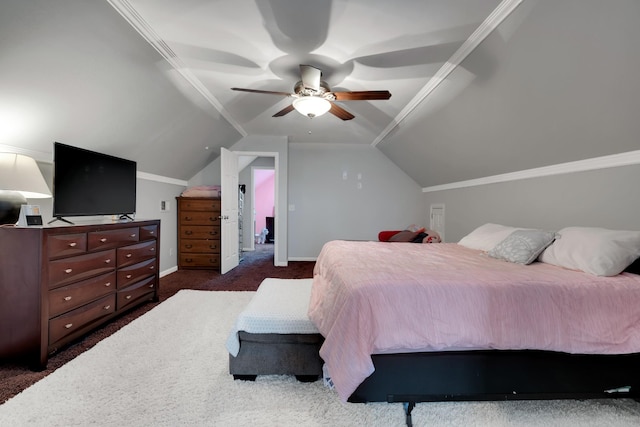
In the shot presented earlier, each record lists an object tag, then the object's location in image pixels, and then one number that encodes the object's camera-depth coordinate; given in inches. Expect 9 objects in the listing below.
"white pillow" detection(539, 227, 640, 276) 61.6
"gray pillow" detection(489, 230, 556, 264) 76.4
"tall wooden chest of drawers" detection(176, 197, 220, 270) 178.7
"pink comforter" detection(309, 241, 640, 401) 50.6
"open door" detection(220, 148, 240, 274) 167.0
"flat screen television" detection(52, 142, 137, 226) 84.7
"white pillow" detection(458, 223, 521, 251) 98.5
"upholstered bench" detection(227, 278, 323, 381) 64.6
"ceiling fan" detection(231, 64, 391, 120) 92.5
